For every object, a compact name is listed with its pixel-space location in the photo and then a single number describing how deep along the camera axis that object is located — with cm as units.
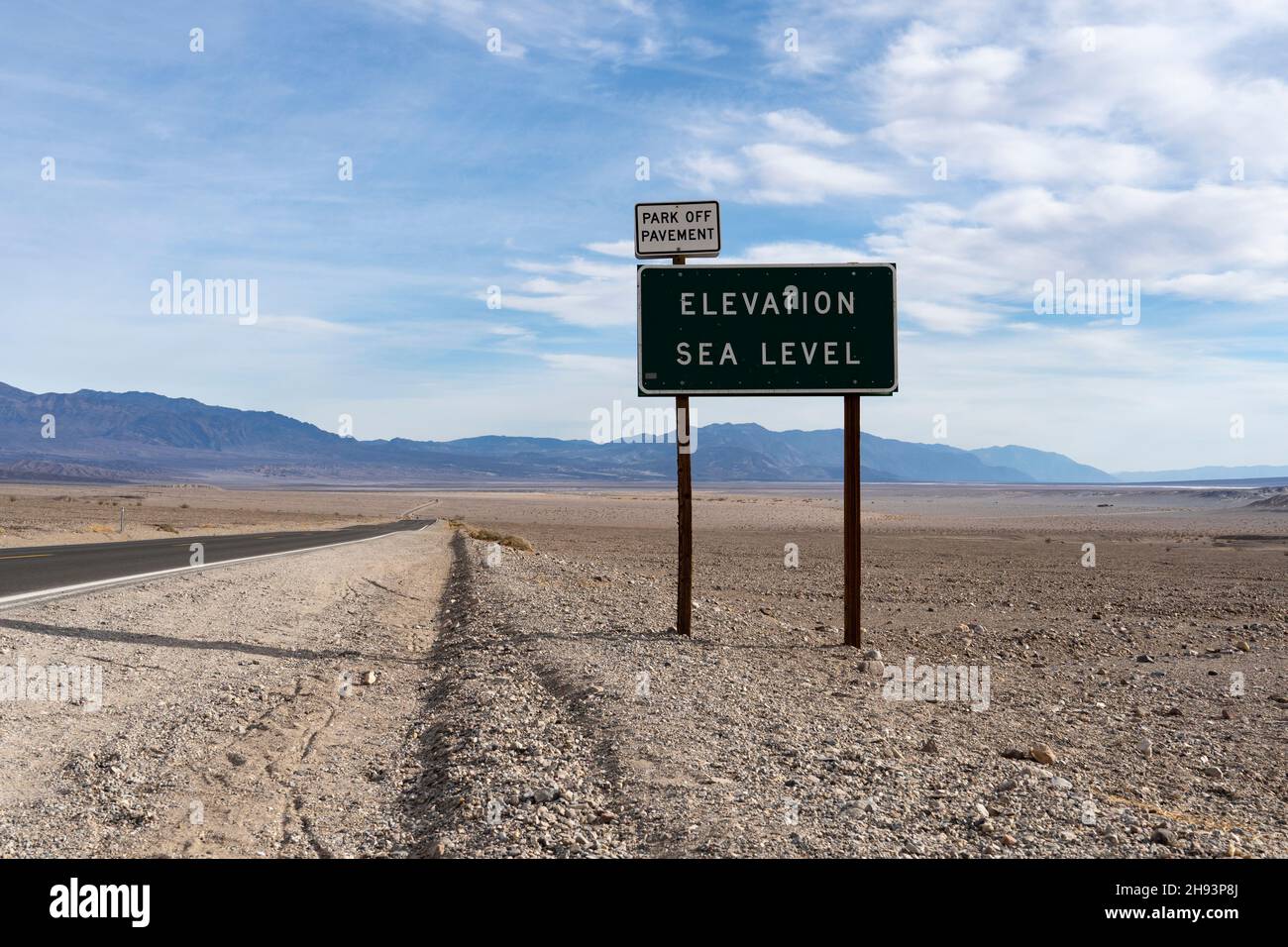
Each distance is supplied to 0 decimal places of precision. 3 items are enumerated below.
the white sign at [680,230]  1331
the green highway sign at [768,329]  1314
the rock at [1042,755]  775
